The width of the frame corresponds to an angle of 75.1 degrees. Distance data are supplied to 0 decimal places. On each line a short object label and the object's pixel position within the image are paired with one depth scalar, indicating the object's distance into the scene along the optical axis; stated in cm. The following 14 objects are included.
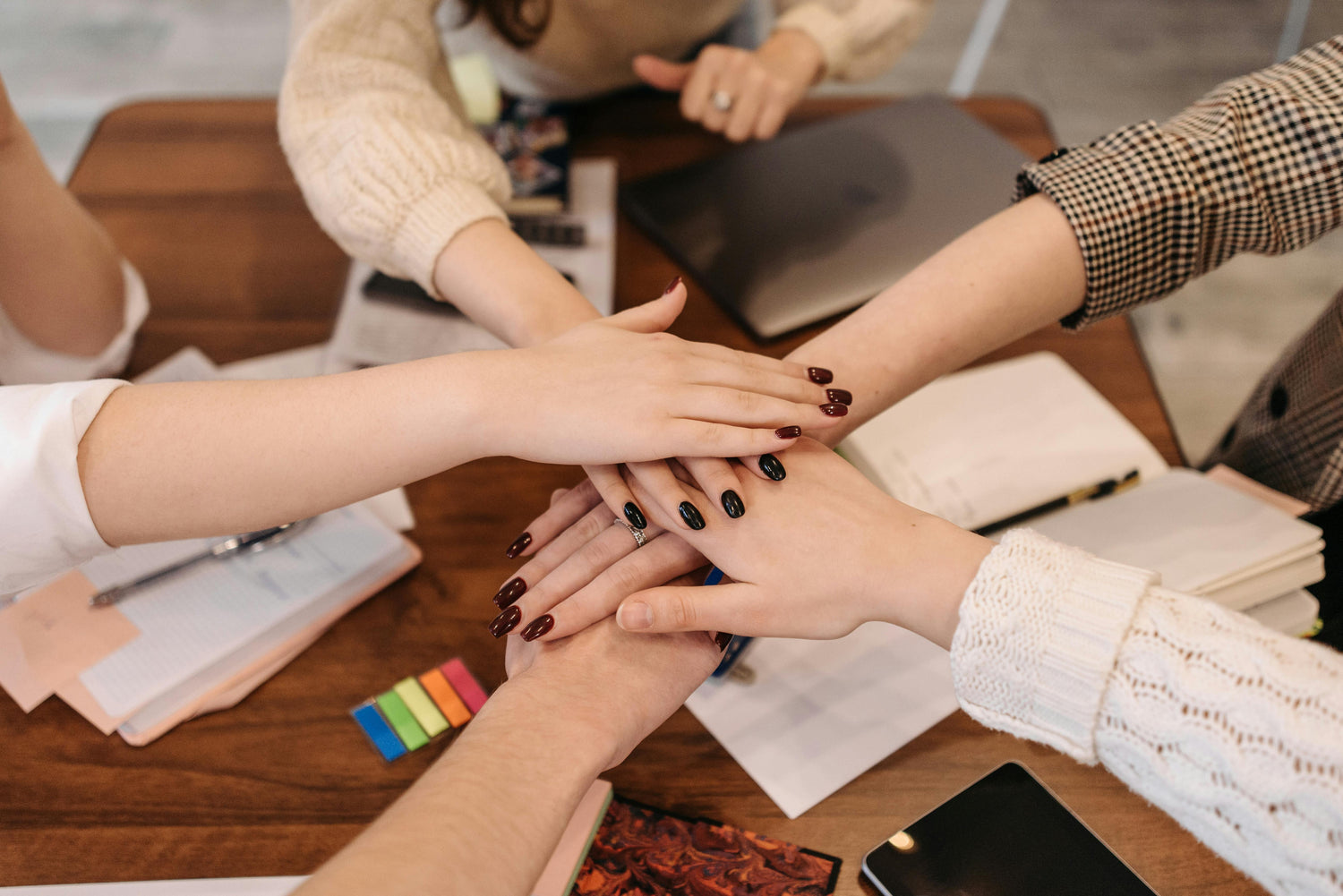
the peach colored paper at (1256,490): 90
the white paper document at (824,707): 75
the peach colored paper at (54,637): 78
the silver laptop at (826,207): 110
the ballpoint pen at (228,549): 82
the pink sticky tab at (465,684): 78
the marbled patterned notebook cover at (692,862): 68
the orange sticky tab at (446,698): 77
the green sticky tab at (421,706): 76
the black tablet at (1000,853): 66
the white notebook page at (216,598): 77
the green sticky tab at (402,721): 75
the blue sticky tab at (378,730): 75
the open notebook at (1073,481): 81
